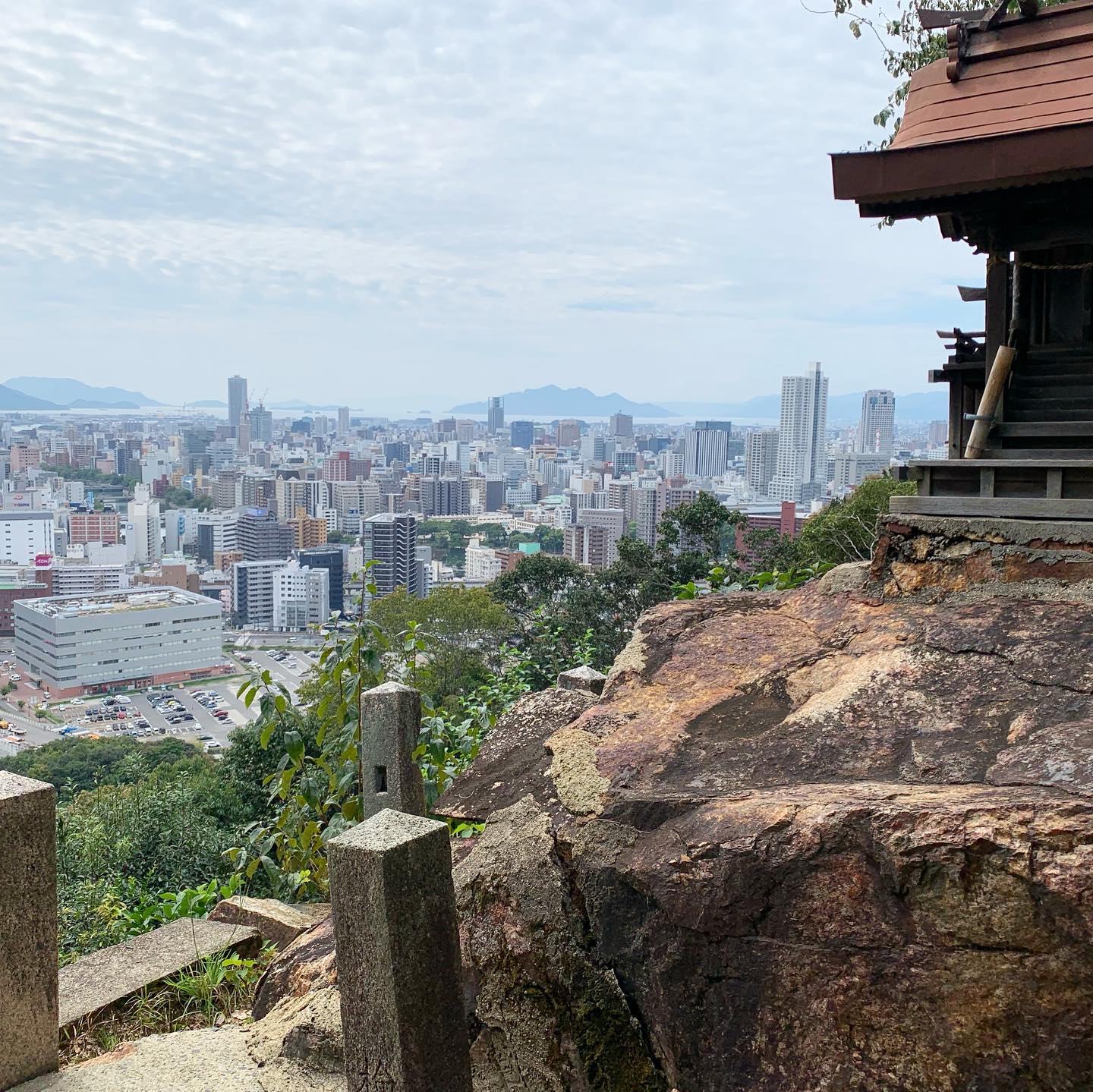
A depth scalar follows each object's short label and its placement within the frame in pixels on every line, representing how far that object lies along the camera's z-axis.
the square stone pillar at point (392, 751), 3.45
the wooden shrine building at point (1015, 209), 3.21
